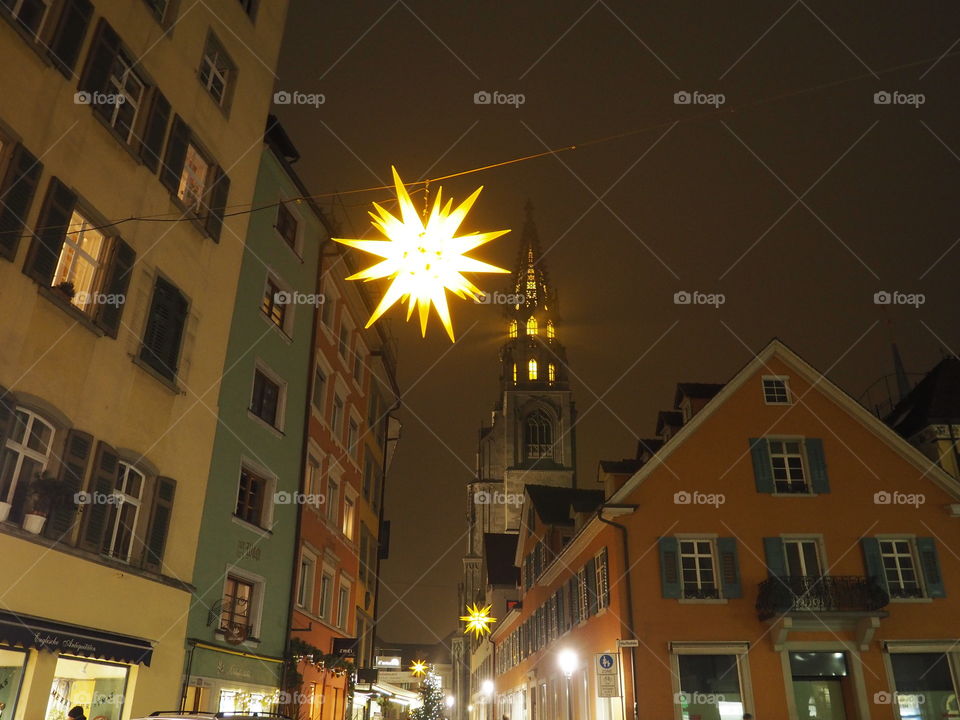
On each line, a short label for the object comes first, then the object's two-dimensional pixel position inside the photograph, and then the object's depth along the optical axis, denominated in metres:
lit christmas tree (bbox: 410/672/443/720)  39.62
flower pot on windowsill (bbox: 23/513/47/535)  10.24
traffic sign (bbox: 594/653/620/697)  18.59
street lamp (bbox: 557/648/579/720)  22.38
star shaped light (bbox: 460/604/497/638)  35.59
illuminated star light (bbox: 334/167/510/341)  7.56
